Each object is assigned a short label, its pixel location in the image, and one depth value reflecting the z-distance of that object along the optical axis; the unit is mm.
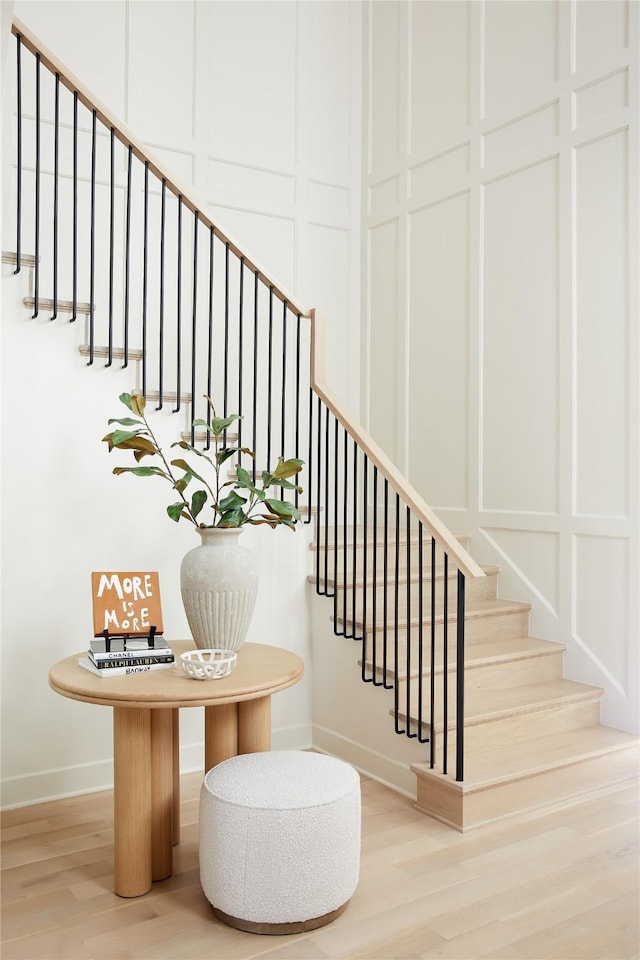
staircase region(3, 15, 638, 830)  3100
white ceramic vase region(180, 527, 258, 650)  2729
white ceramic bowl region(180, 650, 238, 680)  2449
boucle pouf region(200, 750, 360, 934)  2230
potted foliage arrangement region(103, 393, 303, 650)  2734
